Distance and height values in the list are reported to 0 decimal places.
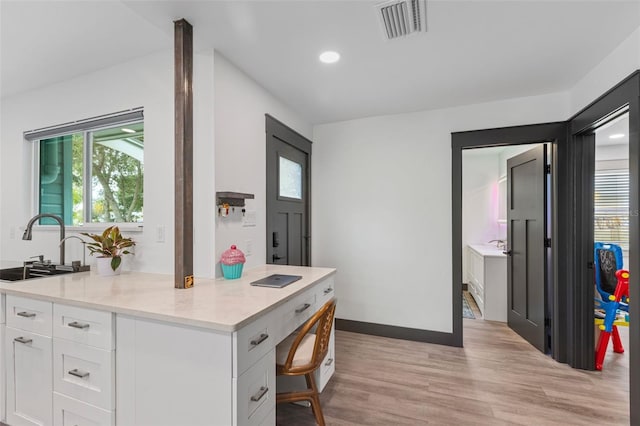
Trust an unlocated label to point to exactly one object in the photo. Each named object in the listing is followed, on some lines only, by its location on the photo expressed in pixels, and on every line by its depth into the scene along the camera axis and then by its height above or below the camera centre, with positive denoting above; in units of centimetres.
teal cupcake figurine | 196 -33
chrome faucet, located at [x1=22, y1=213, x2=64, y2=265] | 224 -16
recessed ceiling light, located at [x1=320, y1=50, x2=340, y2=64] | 209 +112
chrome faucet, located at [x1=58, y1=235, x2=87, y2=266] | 245 -37
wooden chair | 160 -81
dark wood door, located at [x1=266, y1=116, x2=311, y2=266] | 273 +17
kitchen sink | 221 -45
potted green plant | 209 -26
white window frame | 231 +64
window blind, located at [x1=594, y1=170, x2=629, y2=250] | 435 +6
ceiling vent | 160 +111
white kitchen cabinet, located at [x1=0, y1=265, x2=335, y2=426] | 120 -62
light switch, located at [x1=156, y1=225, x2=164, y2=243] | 215 -16
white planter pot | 208 -38
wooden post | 177 +39
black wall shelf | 199 +10
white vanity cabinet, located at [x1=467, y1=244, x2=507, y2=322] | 381 -95
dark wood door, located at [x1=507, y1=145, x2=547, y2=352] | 288 -35
